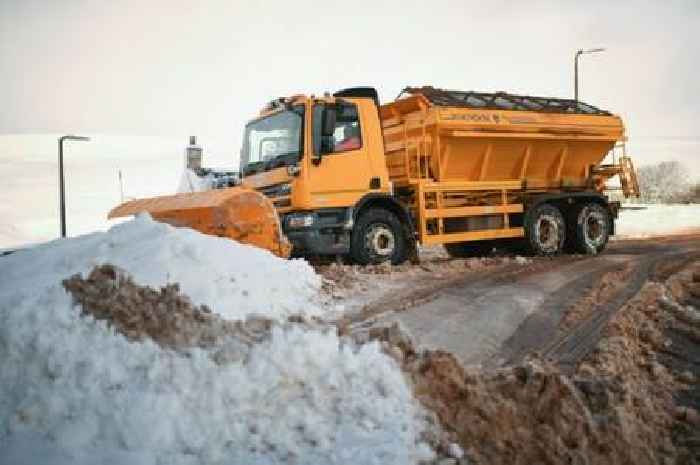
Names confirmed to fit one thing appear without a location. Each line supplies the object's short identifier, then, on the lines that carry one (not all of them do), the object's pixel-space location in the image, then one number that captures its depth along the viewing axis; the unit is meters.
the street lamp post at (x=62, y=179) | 23.89
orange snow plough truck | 9.35
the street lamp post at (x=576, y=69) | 22.71
